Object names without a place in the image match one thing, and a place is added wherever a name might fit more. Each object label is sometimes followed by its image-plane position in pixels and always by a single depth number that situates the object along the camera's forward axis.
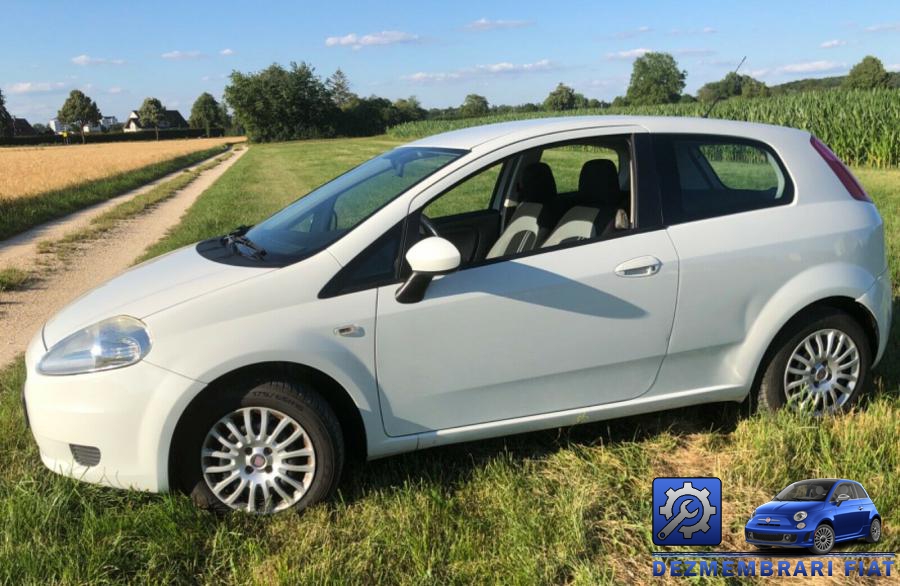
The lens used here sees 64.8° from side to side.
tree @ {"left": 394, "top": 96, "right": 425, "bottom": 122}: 107.12
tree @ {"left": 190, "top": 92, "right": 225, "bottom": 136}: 134.38
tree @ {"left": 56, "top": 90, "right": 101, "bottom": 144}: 132.75
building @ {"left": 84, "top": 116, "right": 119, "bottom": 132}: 139.75
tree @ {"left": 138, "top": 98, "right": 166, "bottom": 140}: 138.62
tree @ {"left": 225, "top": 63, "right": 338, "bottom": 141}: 93.44
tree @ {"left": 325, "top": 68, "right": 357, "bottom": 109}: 117.44
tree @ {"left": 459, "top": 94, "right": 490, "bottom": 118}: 115.35
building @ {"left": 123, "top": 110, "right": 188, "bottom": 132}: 142.27
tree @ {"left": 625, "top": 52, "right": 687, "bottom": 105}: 118.79
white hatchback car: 2.85
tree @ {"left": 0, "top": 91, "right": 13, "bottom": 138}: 106.62
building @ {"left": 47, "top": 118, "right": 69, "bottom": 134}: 136.38
